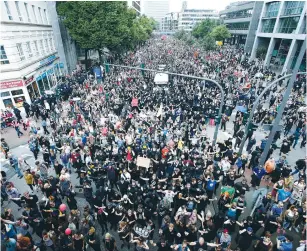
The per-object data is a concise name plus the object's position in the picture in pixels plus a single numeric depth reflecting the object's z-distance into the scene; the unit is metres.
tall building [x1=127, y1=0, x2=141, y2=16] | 74.03
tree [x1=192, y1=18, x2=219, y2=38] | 65.78
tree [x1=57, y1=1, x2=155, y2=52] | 28.95
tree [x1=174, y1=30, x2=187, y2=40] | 80.90
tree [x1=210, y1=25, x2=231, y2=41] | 52.06
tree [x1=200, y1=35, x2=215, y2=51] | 45.50
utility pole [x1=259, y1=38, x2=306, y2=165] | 8.42
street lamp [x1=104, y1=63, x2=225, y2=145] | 12.23
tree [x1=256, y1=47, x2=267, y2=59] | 41.88
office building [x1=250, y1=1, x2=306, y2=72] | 30.41
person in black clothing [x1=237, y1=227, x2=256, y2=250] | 7.11
